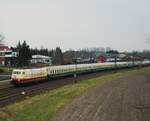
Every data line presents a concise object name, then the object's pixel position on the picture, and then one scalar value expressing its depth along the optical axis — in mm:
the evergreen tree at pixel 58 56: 152875
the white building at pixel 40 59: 149700
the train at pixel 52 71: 50000
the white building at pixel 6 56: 126500
